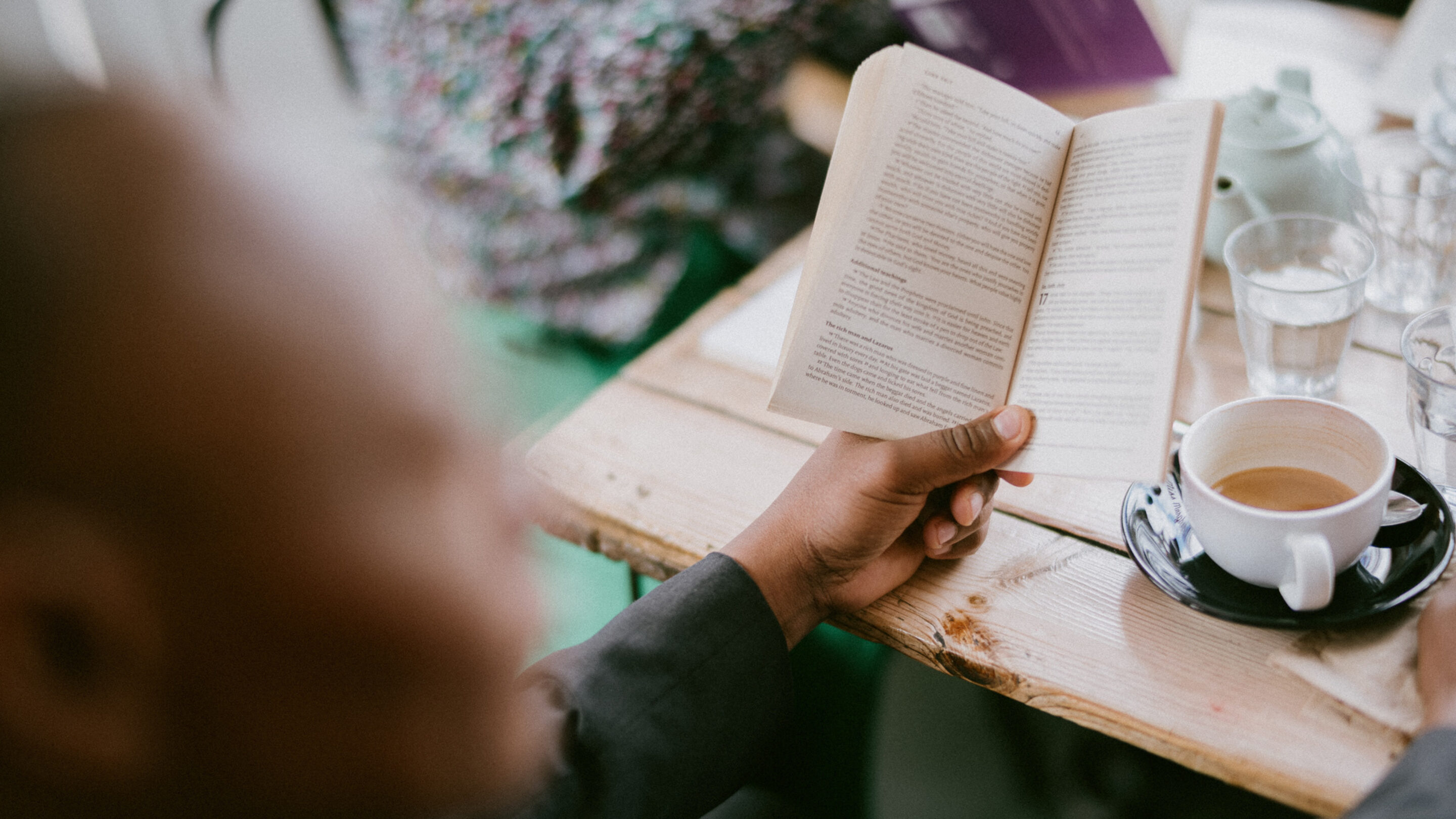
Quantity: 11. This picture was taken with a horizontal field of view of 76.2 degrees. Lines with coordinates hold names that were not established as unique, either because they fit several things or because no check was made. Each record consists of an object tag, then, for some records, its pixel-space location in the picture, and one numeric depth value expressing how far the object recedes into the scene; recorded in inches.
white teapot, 36.0
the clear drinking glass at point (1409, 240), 33.9
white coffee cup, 22.6
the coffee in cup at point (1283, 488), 25.9
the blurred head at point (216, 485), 11.4
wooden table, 22.3
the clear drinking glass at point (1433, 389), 27.0
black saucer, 23.7
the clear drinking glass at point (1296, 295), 30.8
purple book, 48.0
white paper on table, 38.4
